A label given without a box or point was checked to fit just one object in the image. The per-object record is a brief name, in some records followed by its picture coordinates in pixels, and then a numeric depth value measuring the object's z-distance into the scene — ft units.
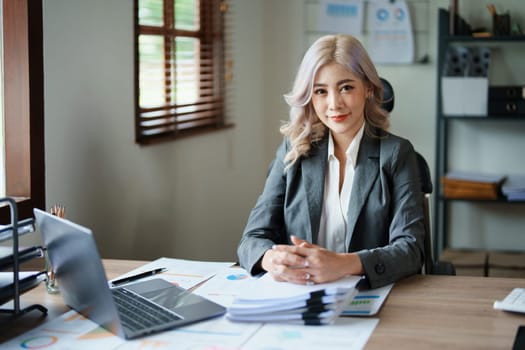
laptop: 5.27
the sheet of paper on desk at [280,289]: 5.69
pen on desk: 6.63
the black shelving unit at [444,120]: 13.39
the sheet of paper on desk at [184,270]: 6.72
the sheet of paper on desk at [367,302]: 5.76
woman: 7.31
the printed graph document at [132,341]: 5.16
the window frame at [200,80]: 10.89
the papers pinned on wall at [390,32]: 14.51
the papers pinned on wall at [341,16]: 14.70
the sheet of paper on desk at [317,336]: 5.10
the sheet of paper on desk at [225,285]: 6.19
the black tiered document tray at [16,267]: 5.70
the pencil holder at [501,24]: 13.44
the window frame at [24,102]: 8.27
